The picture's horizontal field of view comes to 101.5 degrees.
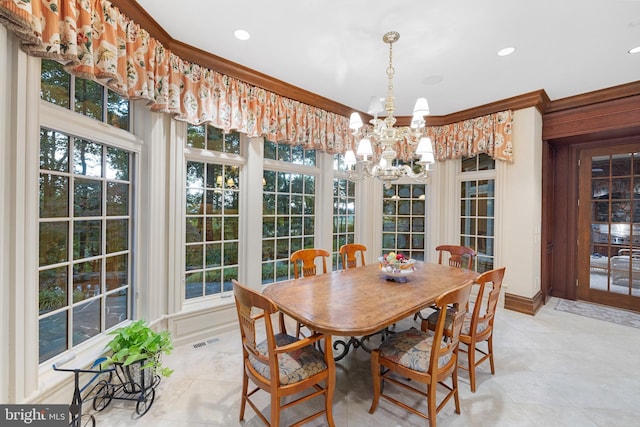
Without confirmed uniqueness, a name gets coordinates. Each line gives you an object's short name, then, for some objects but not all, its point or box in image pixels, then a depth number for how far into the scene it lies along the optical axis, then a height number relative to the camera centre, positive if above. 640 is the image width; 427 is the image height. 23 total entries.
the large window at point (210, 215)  2.79 -0.03
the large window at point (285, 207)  3.39 +0.08
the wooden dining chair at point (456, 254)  3.08 -0.49
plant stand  1.79 -1.27
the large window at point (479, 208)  3.97 +0.09
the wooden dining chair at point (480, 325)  1.94 -0.93
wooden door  3.59 -0.17
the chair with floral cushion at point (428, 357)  1.56 -0.94
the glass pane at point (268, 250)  3.36 -0.48
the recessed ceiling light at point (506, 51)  2.44 +1.55
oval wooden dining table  1.53 -0.62
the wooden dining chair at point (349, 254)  3.13 -0.49
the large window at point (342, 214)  4.15 -0.02
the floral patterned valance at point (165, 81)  1.42 +1.10
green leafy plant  1.73 -0.93
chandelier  2.19 +0.65
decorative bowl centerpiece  2.35 -0.50
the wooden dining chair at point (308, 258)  2.69 -0.47
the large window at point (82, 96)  1.65 +0.83
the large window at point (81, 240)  1.67 -0.20
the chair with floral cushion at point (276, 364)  1.43 -0.92
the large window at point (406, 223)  4.56 -0.17
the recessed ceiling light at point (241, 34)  2.28 +1.58
